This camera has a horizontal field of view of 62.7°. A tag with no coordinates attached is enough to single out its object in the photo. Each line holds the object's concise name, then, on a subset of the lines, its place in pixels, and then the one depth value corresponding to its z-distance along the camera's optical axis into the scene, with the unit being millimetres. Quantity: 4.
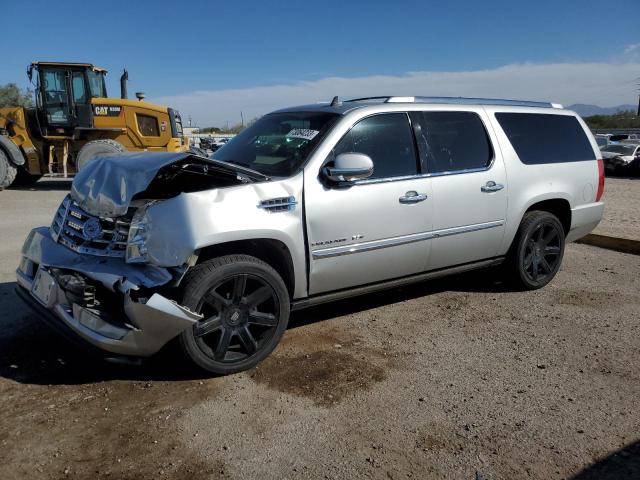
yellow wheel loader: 13430
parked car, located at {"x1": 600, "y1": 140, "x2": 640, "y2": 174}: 21125
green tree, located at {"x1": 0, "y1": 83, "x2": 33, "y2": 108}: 40031
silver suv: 3143
